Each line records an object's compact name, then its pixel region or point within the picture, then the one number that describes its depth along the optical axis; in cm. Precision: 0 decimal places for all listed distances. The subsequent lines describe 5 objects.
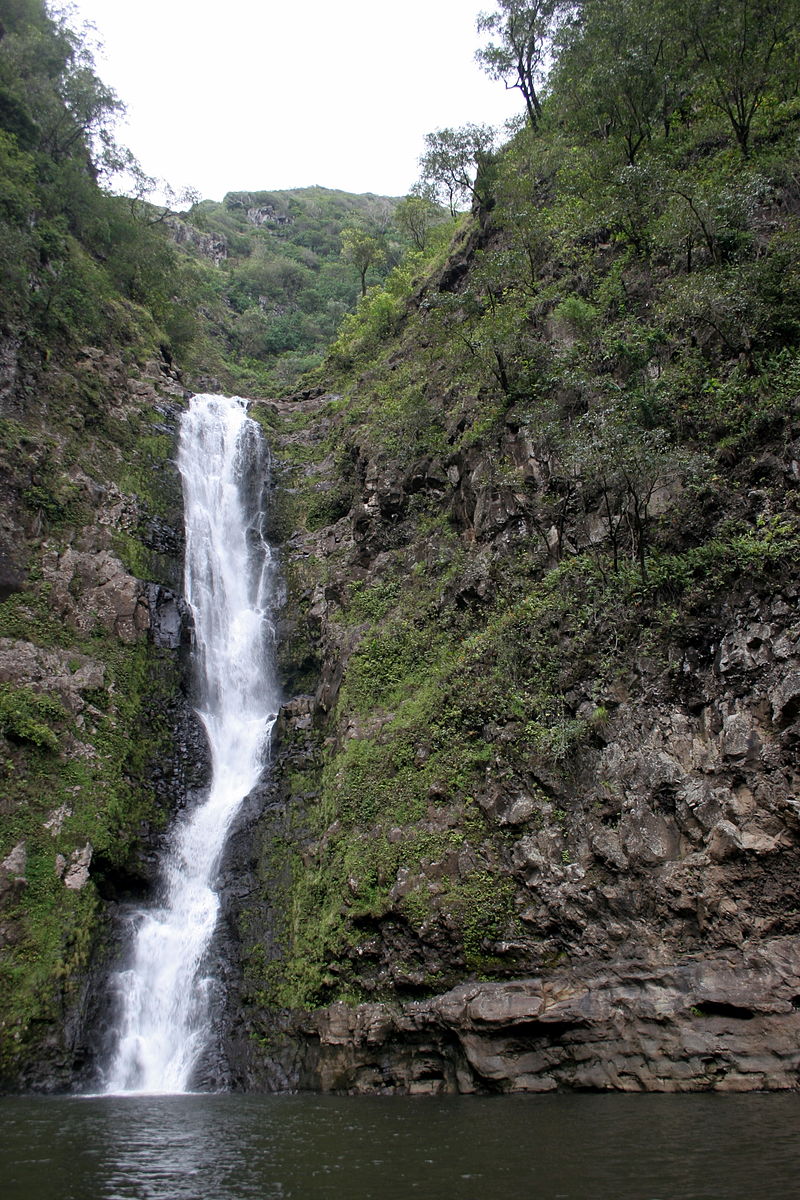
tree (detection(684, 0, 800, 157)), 1828
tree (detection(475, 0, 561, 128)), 2950
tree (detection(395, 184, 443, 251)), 3862
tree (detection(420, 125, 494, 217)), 2912
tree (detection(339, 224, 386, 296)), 4050
